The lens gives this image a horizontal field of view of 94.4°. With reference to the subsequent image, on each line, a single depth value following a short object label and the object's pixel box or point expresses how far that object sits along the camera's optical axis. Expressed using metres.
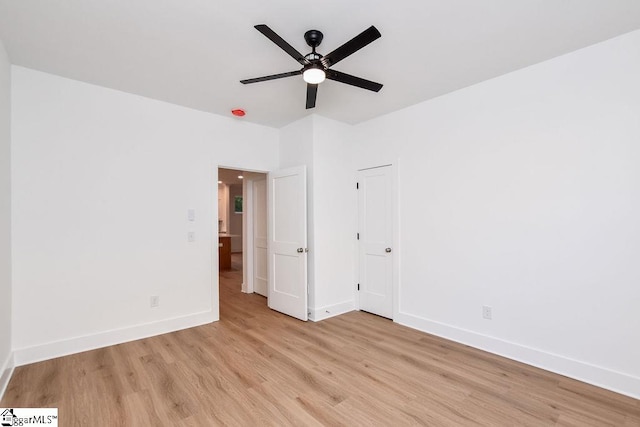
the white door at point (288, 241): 3.88
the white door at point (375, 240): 3.92
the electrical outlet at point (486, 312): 2.96
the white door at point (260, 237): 5.17
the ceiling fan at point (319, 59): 1.87
